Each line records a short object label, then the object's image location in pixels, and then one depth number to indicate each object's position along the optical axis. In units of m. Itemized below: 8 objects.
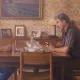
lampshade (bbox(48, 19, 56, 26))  5.12
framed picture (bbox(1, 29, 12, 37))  5.06
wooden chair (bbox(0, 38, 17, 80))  4.96
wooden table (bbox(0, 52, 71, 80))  3.30
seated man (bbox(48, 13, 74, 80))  3.71
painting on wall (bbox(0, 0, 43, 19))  5.07
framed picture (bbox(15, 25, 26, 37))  5.07
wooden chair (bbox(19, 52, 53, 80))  3.06
